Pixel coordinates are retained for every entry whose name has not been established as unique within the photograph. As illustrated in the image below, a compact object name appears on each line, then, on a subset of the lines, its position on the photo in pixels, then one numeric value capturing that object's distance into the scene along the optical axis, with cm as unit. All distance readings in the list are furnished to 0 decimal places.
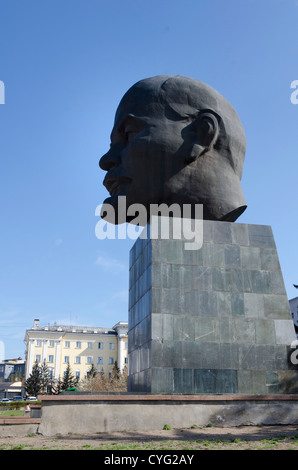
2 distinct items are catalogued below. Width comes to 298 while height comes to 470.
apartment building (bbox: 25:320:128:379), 7562
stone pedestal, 920
